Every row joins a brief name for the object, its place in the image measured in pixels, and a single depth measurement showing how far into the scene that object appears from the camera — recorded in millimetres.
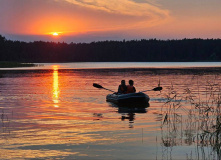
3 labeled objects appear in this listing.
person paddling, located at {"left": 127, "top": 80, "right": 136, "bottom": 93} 25409
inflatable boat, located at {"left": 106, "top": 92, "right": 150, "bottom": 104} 24703
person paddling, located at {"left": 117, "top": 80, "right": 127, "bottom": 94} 25566
